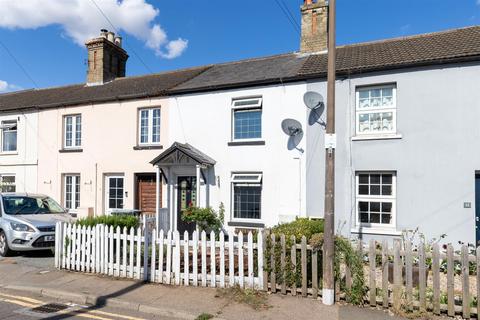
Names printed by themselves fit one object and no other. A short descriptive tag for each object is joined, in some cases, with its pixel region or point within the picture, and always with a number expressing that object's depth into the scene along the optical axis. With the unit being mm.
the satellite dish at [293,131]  11305
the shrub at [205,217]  11734
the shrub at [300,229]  7166
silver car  9734
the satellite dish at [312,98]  10805
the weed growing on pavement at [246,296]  6119
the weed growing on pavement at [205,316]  5562
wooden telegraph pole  6133
